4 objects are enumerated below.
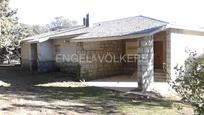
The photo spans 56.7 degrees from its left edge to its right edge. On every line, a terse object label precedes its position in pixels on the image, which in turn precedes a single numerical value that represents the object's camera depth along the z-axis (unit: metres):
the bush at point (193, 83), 3.33
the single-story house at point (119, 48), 10.22
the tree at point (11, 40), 21.84
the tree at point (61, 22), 55.50
